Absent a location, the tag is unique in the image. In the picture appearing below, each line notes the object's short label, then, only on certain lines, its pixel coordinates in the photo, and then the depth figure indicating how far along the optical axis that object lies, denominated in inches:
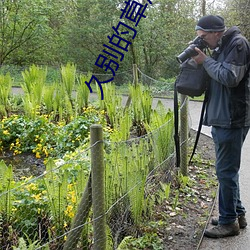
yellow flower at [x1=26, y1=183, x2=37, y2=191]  124.7
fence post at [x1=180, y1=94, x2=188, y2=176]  180.1
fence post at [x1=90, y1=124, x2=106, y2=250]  95.0
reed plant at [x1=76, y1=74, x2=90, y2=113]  284.0
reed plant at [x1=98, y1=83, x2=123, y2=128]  250.8
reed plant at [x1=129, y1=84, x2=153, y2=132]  249.0
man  115.4
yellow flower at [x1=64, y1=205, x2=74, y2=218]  113.3
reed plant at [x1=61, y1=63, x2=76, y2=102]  291.4
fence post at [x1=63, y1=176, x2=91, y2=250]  98.7
